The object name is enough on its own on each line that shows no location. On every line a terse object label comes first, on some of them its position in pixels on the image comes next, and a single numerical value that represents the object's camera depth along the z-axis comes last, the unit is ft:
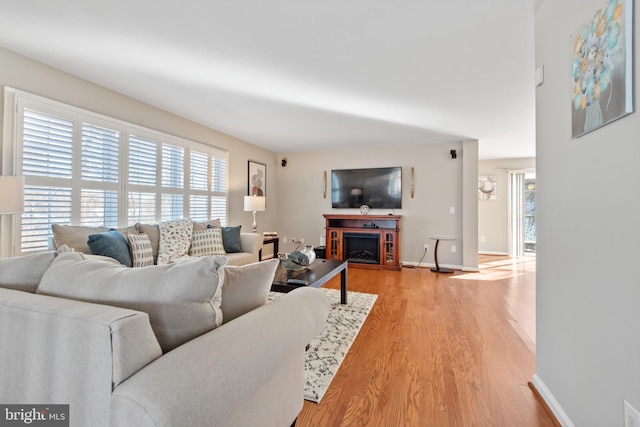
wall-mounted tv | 17.98
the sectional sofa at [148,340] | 2.02
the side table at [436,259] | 16.20
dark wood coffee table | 7.09
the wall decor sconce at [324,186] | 19.79
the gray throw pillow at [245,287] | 3.31
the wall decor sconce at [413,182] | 17.81
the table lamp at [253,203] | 15.29
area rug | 5.55
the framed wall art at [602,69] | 3.18
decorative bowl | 8.29
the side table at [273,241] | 15.05
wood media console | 16.96
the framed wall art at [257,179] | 17.78
